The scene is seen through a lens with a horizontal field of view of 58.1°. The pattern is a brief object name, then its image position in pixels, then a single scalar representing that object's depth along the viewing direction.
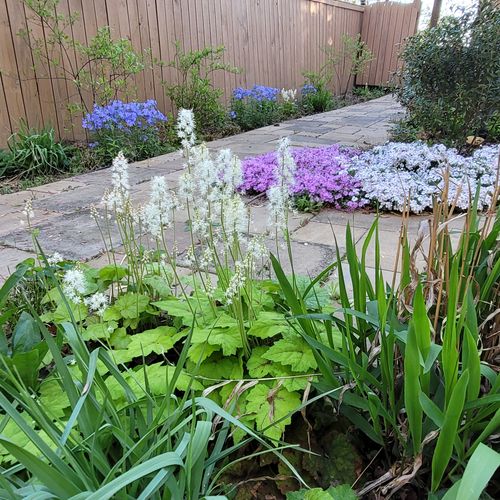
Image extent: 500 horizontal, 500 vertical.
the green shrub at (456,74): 3.98
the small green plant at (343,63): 10.20
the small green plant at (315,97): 8.60
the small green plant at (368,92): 10.88
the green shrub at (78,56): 4.57
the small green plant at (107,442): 0.72
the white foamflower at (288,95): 8.09
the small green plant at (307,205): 3.22
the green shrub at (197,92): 6.07
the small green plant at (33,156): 4.20
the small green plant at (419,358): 0.82
